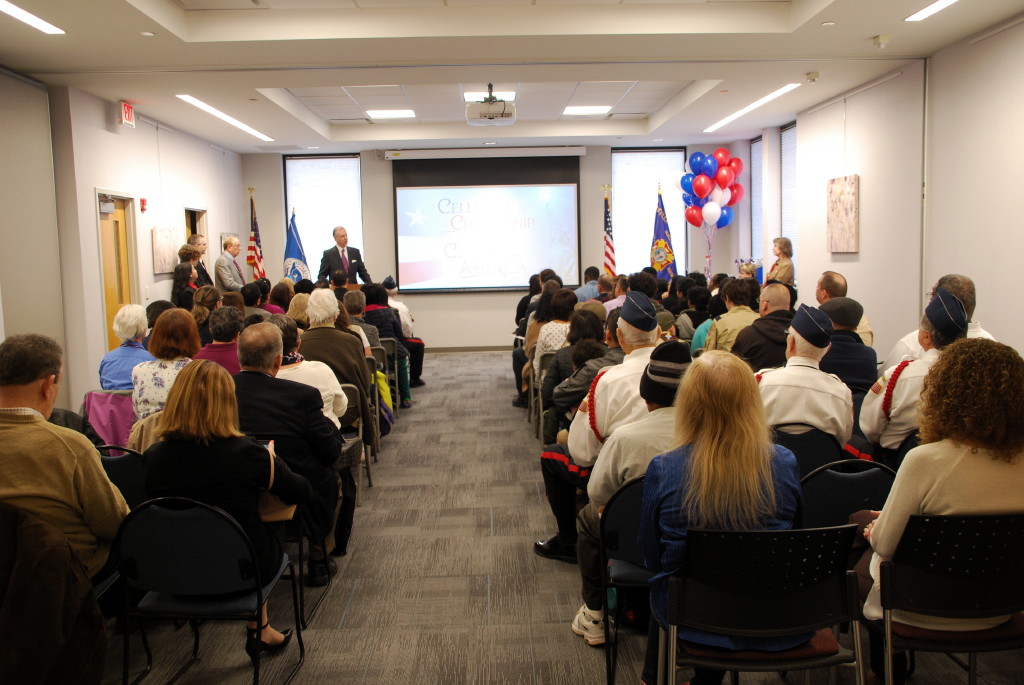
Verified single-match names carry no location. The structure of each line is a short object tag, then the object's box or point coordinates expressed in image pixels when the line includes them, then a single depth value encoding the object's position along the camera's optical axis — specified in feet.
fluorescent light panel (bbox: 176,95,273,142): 25.80
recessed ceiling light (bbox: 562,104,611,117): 32.37
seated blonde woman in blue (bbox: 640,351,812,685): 6.44
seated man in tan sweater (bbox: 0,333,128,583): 7.25
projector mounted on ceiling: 24.43
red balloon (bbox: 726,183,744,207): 36.19
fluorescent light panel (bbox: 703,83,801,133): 26.17
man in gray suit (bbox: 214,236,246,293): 31.71
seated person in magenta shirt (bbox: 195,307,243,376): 13.21
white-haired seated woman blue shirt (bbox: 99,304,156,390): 13.28
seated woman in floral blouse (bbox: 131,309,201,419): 11.56
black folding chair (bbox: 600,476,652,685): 8.28
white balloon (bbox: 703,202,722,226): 35.58
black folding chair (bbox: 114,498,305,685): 7.88
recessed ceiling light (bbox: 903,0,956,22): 17.29
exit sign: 25.23
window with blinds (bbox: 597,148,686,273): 40.98
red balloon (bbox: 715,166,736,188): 35.47
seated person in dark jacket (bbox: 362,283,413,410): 23.50
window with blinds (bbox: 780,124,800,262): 33.99
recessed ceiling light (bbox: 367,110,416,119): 32.48
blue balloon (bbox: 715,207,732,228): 36.37
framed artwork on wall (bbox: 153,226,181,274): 28.63
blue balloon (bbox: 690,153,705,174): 35.70
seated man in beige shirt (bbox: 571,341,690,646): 8.05
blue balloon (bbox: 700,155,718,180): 35.70
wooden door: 25.57
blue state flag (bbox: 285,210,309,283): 38.07
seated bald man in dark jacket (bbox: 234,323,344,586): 10.32
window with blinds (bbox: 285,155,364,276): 40.78
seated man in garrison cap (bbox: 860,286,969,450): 10.36
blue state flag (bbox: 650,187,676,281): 38.86
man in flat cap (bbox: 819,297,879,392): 12.82
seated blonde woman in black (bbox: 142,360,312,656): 8.20
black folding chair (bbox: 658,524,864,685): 6.25
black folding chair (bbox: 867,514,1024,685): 6.53
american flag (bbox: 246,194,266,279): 37.81
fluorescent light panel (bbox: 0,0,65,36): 15.84
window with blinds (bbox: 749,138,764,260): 38.17
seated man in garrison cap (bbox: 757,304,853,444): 9.97
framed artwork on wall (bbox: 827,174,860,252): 26.76
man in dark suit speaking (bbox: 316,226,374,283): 33.35
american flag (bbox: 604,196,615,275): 38.06
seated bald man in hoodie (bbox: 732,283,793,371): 14.47
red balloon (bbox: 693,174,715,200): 35.50
